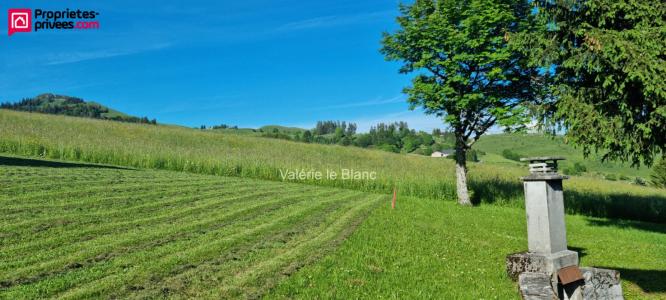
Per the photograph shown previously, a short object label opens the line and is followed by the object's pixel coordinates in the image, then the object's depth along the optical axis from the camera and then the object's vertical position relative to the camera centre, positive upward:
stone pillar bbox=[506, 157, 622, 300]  7.40 -2.01
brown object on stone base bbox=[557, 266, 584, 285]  7.46 -2.23
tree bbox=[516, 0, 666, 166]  13.05 +3.09
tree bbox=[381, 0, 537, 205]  20.06 +5.28
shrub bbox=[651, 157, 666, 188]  48.65 -2.65
